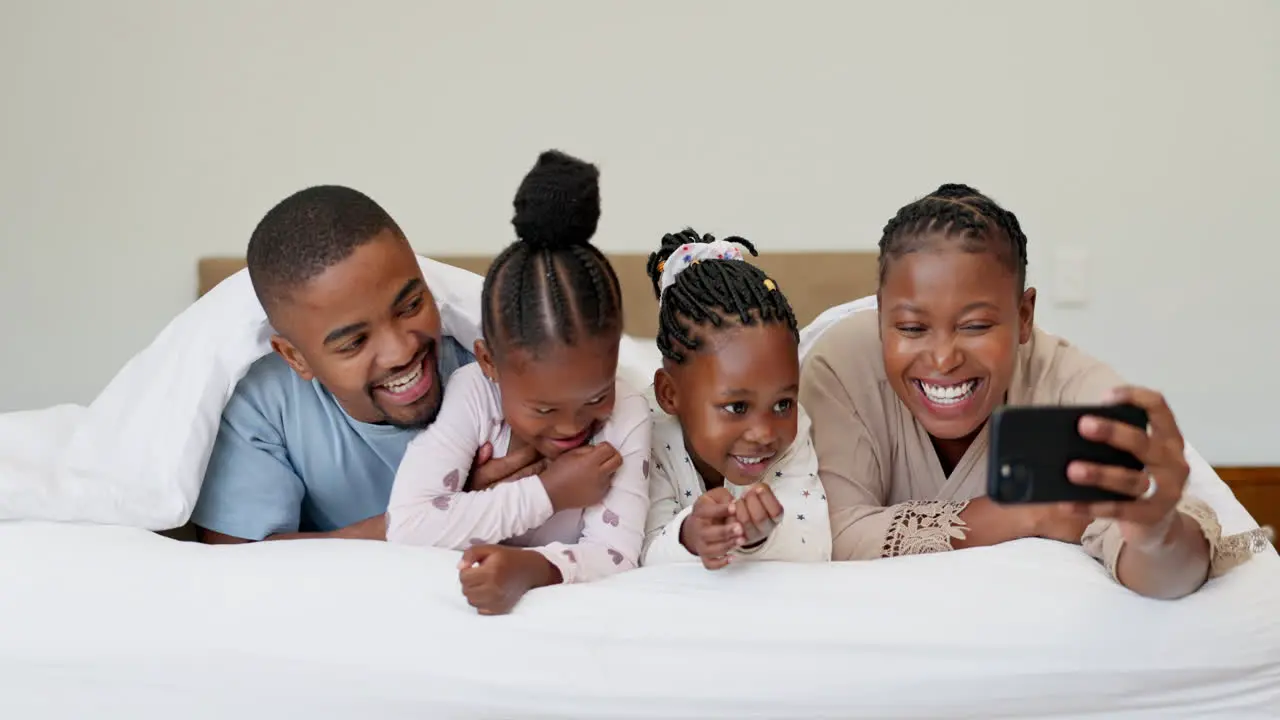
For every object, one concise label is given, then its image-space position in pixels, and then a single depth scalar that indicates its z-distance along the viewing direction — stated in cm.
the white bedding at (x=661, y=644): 111
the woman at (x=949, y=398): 119
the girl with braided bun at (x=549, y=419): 130
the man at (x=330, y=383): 141
